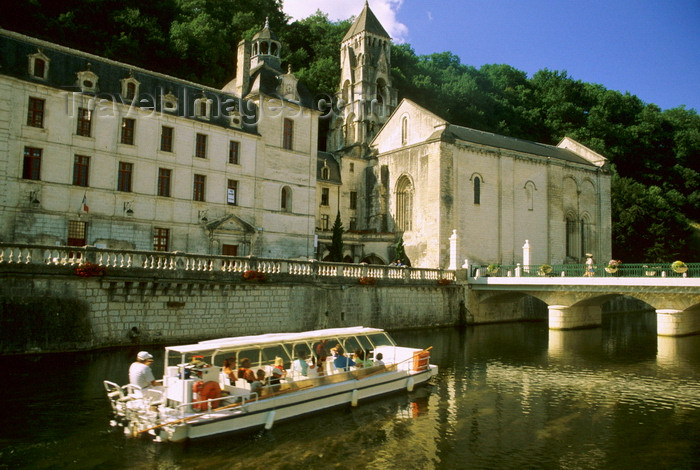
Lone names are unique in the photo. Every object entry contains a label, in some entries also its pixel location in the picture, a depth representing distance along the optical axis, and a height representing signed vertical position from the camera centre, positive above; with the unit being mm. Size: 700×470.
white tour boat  13578 -3187
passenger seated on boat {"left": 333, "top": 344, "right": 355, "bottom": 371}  17562 -2821
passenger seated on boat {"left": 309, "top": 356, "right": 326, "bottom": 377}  16734 -2873
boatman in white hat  14070 -2646
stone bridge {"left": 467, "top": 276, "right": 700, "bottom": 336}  30984 -1078
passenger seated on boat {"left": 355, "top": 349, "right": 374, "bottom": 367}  18250 -2849
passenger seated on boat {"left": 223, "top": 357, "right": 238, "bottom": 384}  14914 -2694
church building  44031 +7079
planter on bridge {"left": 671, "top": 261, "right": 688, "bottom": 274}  30016 +715
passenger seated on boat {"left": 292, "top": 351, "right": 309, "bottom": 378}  16594 -2844
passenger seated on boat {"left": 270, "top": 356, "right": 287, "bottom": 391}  15487 -2883
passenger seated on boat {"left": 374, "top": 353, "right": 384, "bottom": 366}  18906 -2941
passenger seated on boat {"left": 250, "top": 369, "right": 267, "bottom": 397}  14788 -3000
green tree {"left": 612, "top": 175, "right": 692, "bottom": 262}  59844 +5648
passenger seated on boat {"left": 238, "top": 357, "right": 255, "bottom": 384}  14867 -2759
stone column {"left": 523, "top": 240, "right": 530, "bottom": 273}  41119 +1688
